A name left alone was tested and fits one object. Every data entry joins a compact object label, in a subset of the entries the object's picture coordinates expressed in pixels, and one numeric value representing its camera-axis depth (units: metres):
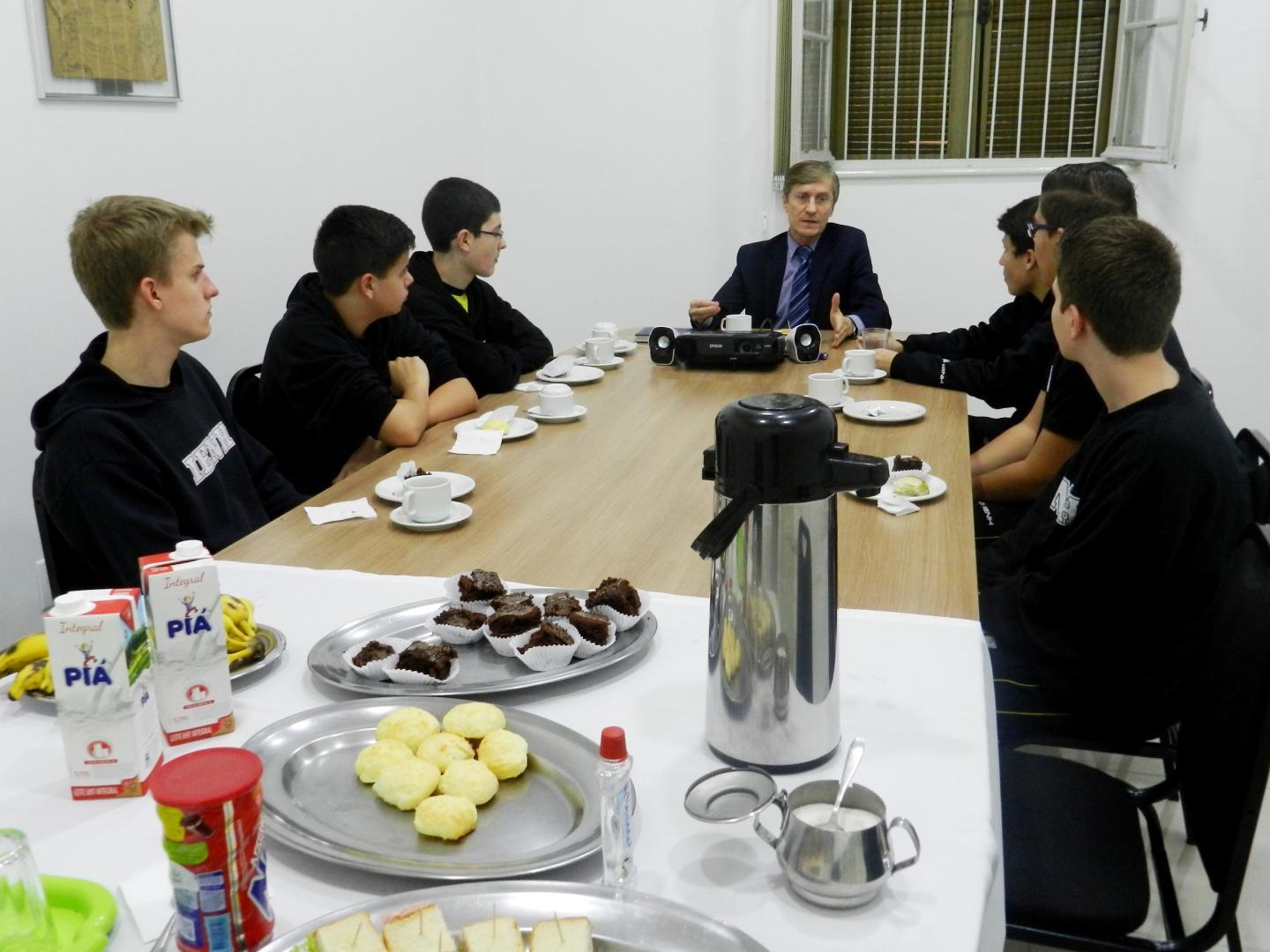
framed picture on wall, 2.67
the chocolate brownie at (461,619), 1.23
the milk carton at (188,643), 0.97
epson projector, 2.98
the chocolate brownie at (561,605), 1.23
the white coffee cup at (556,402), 2.43
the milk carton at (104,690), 0.89
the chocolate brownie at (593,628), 1.20
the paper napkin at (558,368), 2.96
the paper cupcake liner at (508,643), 1.18
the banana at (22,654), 1.16
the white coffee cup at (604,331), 3.23
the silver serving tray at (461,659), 1.13
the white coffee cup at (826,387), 2.48
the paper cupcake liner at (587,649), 1.18
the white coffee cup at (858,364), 2.87
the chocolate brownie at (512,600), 1.25
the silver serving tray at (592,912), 0.74
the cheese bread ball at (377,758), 0.97
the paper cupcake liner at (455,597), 1.30
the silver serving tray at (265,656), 1.14
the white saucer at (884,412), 2.40
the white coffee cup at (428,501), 1.70
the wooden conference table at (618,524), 1.50
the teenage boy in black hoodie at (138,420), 1.65
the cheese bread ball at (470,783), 0.93
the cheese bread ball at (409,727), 1.00
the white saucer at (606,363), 3.09
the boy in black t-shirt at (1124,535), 1.56
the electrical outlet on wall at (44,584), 1.71
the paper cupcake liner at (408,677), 1.13
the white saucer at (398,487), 1.85
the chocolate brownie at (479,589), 1.30
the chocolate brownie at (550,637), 1.16
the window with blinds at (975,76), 4.48
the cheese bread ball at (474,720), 1.01
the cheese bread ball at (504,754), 0.97
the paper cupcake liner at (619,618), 1.24
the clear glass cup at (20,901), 0.74
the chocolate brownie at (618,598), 1.25
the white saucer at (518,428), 2.29
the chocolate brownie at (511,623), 1.20
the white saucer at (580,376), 2.89
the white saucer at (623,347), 3.30
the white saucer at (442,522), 1.70
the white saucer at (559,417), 2.44
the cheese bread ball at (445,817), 0.89
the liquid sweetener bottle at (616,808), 0.80
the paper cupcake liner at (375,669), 1.15
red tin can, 0.71
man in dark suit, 3.79
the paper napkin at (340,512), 1.76
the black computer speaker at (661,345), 3.07
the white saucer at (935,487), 1.81
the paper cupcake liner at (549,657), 1.15
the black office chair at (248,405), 2.63
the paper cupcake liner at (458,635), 1.23
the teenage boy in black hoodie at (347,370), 2.38
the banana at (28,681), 1.11
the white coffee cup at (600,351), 3.10
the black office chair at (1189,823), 1.23
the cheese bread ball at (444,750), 0.96
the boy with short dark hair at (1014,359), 2.72
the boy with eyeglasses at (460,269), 3.01
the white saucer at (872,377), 2.86
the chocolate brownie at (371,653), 1.16
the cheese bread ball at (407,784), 0.93
